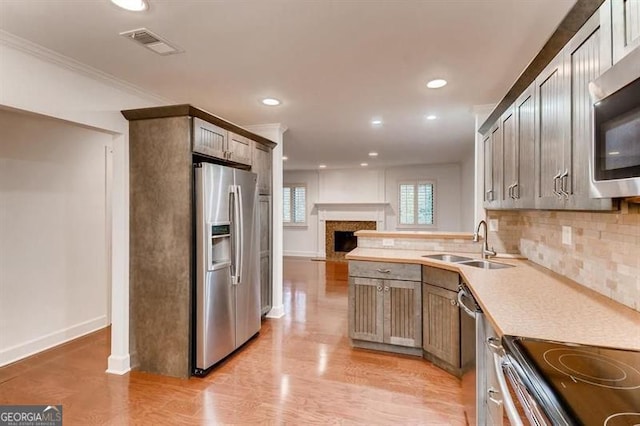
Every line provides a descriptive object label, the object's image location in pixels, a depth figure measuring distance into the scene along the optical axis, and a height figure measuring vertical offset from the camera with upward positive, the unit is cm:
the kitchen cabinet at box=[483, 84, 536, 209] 195 +40
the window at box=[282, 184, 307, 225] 945 +25
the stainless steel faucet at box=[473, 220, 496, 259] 305 -36
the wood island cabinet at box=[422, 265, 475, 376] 264 -90
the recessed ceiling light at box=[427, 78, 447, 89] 274 +111
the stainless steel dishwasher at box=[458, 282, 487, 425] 167 -83
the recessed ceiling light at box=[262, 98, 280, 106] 320 +111
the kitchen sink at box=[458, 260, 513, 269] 265 -44
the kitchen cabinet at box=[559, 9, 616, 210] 117 +48
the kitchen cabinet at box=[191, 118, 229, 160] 271 +66
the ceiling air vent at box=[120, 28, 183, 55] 199 +110
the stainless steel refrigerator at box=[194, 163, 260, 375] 271 -44
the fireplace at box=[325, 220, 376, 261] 899 -70
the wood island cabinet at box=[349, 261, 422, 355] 302 -89
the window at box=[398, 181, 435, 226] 829 +24
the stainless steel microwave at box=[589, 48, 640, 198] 93 +25
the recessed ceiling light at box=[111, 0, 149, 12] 168 +109
